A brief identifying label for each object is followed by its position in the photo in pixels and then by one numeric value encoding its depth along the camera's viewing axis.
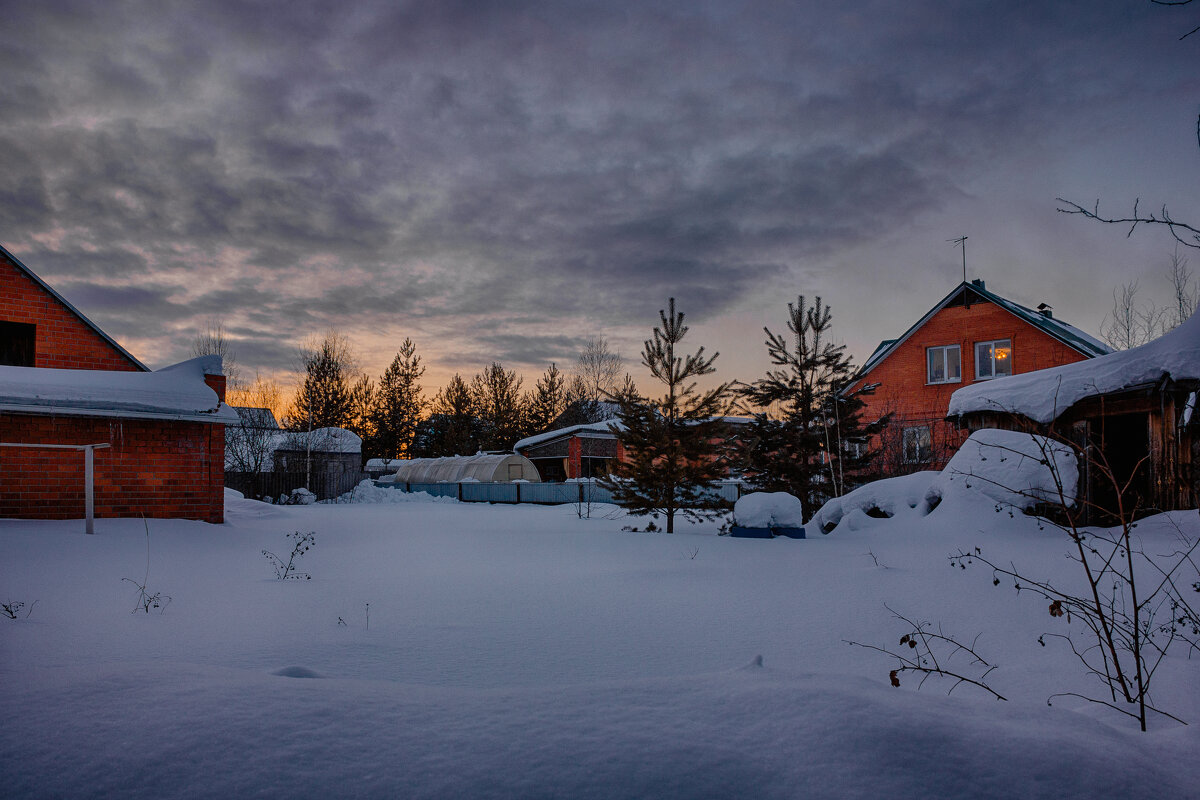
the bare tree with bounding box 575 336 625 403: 46.75
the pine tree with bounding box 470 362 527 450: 48.62
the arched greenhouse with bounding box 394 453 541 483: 31.91
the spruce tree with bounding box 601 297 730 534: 14.27
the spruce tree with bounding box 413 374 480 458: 47.47
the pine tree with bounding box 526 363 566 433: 49.44
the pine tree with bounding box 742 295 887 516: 14.93
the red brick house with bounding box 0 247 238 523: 10.92
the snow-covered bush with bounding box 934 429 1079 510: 9.94
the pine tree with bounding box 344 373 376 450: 44.09
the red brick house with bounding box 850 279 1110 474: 20.77
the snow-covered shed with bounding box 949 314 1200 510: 9.29
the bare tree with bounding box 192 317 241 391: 31.97
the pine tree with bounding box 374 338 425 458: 46.25
